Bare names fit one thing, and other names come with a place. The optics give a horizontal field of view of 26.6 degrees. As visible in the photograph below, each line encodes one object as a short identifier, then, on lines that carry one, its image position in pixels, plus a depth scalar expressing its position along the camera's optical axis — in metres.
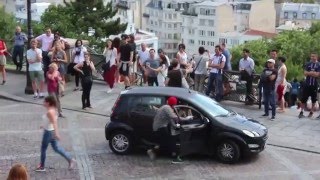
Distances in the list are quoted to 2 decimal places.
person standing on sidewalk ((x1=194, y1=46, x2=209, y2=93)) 20.14
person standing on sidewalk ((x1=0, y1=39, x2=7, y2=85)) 22.12
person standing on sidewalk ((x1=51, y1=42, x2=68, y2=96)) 20.20
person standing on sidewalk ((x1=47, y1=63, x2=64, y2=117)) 16.85
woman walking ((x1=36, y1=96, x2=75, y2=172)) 12.92
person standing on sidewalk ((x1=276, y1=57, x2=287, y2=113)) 18.41
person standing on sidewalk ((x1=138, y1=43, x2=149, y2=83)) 21.23
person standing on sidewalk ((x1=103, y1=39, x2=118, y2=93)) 20.98
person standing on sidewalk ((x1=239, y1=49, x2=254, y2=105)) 19.56
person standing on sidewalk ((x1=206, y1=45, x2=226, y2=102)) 19.45
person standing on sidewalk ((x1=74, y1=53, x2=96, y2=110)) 18.34
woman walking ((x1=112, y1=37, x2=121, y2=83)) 21.01
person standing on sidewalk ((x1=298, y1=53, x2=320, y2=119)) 17.89
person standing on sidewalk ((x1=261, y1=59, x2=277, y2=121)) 17.81
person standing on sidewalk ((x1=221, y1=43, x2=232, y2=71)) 20.11
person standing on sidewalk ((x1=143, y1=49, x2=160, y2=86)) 19.97
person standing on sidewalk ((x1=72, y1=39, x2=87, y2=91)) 20.11
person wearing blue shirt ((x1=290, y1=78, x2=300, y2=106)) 25.05
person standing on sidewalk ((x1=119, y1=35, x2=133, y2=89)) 20.72
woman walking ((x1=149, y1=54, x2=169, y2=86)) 19.53
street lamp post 20.38
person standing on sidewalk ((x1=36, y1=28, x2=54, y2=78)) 21.34
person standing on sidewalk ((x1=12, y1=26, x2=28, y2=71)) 23.78
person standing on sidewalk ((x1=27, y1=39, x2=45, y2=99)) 19.72
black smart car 13.99
